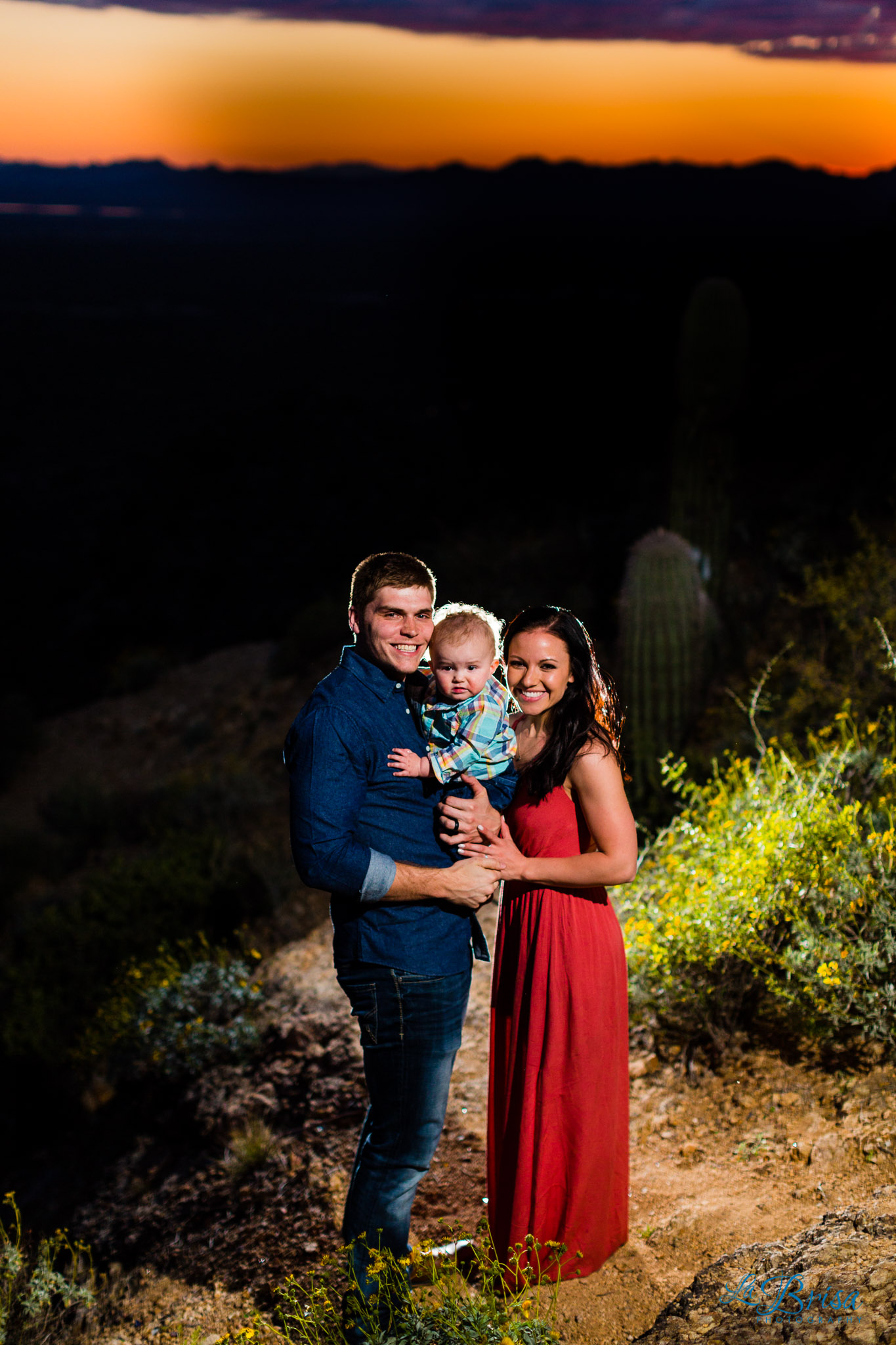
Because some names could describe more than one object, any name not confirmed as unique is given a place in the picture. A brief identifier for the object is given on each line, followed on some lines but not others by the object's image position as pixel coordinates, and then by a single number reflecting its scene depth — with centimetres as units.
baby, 232
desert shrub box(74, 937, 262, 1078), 493
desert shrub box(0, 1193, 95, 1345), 330
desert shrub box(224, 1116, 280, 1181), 413
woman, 240
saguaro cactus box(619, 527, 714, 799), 713
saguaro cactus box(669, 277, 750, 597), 833
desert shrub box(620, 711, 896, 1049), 342
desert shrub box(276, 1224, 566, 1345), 244
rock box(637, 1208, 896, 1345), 222
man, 225
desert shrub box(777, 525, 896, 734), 673
